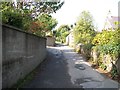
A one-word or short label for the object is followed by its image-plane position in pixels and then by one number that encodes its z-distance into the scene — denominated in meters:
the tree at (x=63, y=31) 32.56
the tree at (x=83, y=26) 16.61
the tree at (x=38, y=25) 8.67
